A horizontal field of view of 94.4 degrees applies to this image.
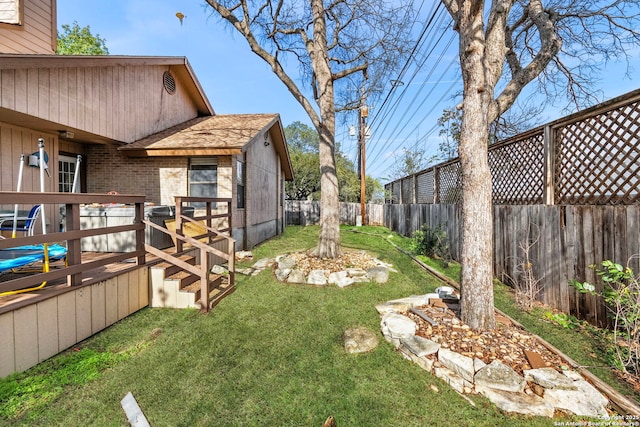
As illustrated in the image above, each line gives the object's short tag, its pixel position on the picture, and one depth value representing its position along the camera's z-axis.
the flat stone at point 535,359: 2.57
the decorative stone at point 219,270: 6.11
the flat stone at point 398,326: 3.26
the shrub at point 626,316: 2.61
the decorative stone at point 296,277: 5.67
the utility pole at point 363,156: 16.06
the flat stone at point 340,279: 5.47
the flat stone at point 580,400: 2.18
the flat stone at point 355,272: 5.71
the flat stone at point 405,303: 4.01
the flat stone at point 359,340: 3.15
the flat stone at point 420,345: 2.87
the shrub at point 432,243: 7.34
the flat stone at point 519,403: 2.20
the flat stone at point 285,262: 6.13
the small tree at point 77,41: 19.97
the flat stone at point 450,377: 2.52
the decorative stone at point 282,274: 5.80
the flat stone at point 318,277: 5.57
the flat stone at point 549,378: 2.32
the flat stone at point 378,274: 5.55
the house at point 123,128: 5.63
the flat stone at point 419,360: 2.78
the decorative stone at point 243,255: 7.75
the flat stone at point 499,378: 2.37
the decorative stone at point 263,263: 6.75
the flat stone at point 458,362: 2.56
